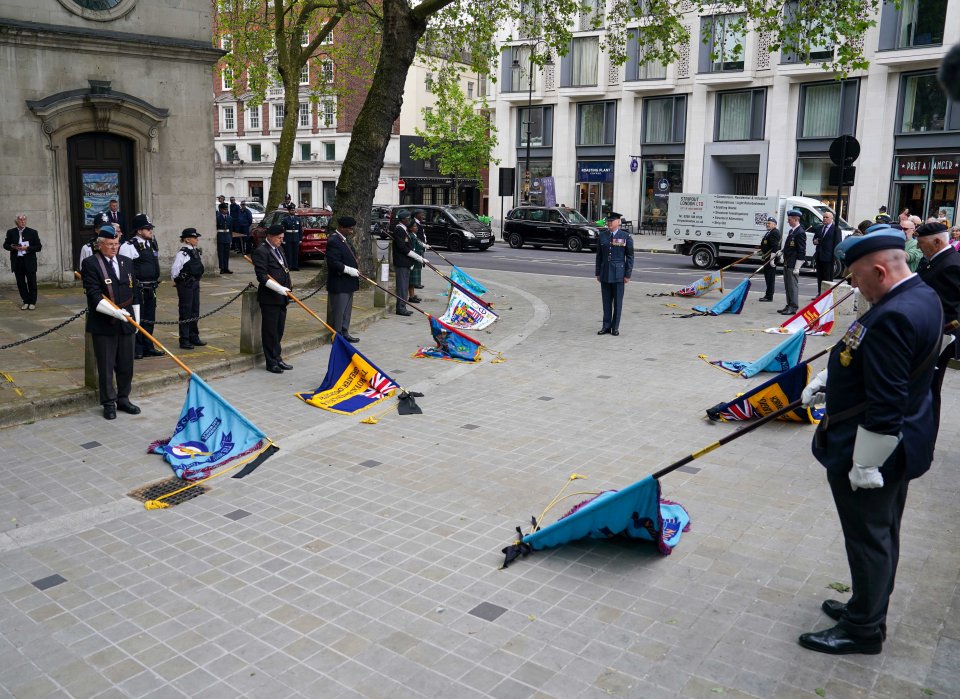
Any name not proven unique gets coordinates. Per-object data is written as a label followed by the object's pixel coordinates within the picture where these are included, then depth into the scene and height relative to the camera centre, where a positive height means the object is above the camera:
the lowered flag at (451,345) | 11.62 -1.93
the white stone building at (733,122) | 33.59 +4.34
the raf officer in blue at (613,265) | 12.94 -0.85
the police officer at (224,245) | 21.08 -1.10
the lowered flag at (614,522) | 5.19 -1.98
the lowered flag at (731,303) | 15.76 -1.69
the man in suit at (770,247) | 17.09 -0.66
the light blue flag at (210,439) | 7.18 -2.12
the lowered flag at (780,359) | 10.29 -1.79
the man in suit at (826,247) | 15.90 -0.59
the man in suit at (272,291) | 10.20 -1.10
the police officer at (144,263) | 10.69 -0.83
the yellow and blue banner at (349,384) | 9.11 -2.00
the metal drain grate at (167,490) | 6.42 -2.29
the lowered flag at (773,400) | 7.97 -1.83
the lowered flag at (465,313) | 14.20 -1.82
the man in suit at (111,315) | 8.21 -1.15
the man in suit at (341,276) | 11.55 -1.01
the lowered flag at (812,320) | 13.78 -1.74
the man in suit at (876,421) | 3.85 -0.98
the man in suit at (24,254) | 13.73 -0.95
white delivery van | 24.25 -0.23
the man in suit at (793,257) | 15.45 -0.77
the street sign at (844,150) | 16.61 +1.33
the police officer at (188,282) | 10.98 -1.08
